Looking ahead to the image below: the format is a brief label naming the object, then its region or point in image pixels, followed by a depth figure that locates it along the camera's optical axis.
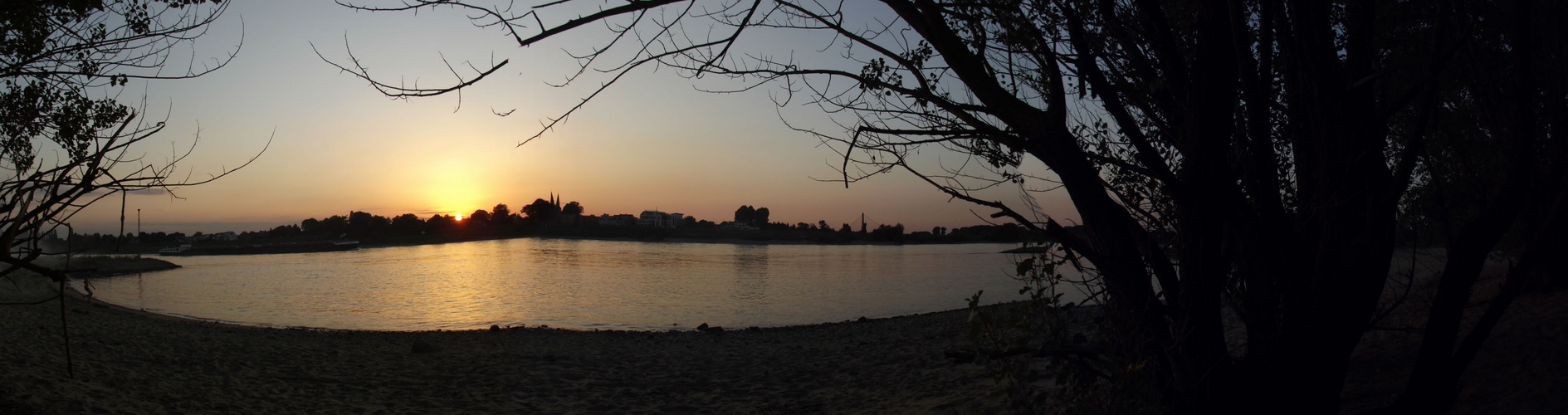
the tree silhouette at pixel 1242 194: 3.21
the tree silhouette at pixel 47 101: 3.72
